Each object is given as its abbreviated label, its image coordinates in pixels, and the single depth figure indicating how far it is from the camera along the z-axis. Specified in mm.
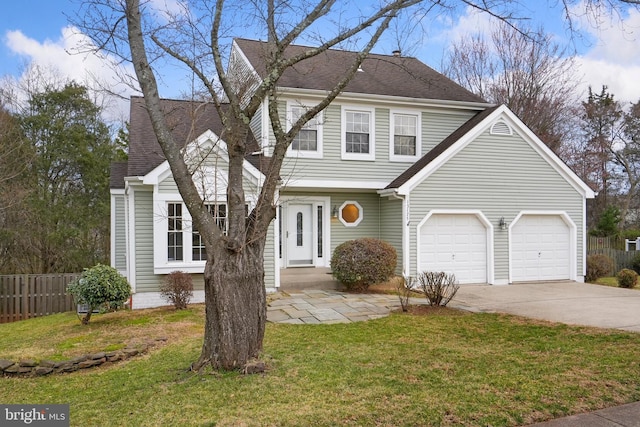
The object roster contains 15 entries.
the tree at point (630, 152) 31270
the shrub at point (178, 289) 10461
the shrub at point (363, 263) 12047
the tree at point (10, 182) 16656
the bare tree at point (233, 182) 5289
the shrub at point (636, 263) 18750
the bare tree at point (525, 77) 24828
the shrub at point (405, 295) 9612
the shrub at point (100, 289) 9047
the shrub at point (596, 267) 16281
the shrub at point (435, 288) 9883
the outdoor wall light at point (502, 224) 14164
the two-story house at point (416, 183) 13570
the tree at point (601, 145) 30531
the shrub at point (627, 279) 14508
